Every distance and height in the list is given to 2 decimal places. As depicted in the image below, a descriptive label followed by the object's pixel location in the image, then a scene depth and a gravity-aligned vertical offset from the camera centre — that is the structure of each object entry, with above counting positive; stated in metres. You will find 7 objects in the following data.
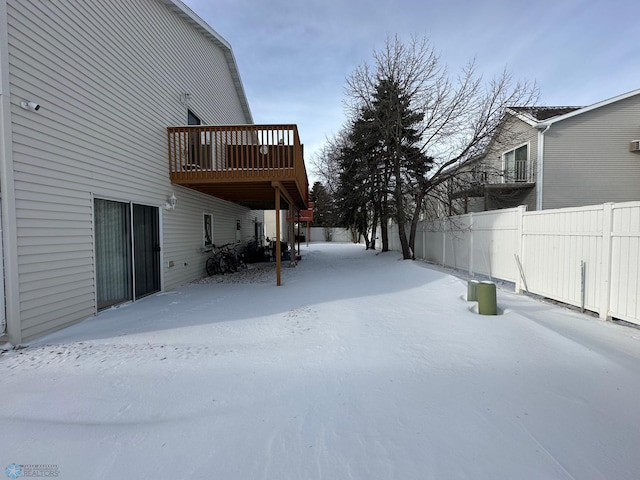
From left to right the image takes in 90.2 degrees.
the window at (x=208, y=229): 9.94 -0.02
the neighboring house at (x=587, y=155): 13.29 +3.02
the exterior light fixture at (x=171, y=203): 7.28 +0.60
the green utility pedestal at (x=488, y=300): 4.52 -1.03
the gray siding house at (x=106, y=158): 3.76 +1.25
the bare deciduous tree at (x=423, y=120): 10.44 +3.65
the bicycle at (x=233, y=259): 10.20 -1.02
